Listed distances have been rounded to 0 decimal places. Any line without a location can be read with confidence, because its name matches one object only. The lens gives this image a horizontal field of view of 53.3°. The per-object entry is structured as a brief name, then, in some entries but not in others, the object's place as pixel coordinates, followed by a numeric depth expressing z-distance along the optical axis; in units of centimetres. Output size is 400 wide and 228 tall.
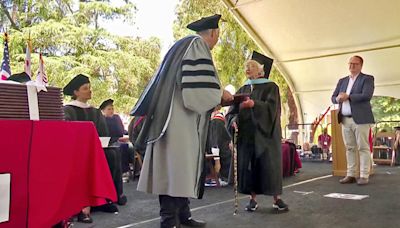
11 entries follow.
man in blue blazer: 473
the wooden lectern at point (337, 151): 607
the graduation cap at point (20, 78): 199
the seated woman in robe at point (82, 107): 358
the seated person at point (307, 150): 1030
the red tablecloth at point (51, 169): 154
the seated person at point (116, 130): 564
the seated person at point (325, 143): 975
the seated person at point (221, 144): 559
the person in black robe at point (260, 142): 333
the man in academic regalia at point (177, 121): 240
